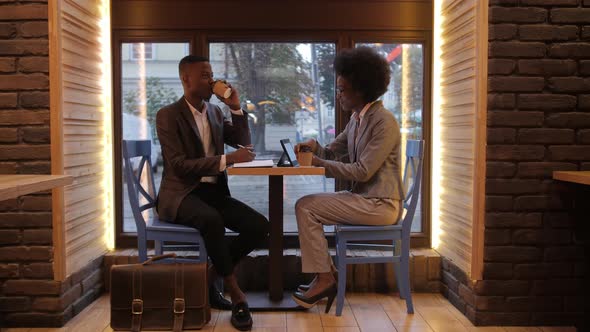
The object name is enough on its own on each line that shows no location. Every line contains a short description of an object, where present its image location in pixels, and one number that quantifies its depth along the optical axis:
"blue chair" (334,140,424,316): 3.17
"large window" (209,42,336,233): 3.88
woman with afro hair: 3.16
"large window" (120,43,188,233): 3.87
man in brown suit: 3.09
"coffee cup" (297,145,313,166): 3.08
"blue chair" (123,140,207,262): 3.11
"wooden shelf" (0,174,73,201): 2.01
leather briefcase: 2.87
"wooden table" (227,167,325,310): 3.30
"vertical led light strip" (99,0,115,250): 3.70
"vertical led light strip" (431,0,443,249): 3.77
